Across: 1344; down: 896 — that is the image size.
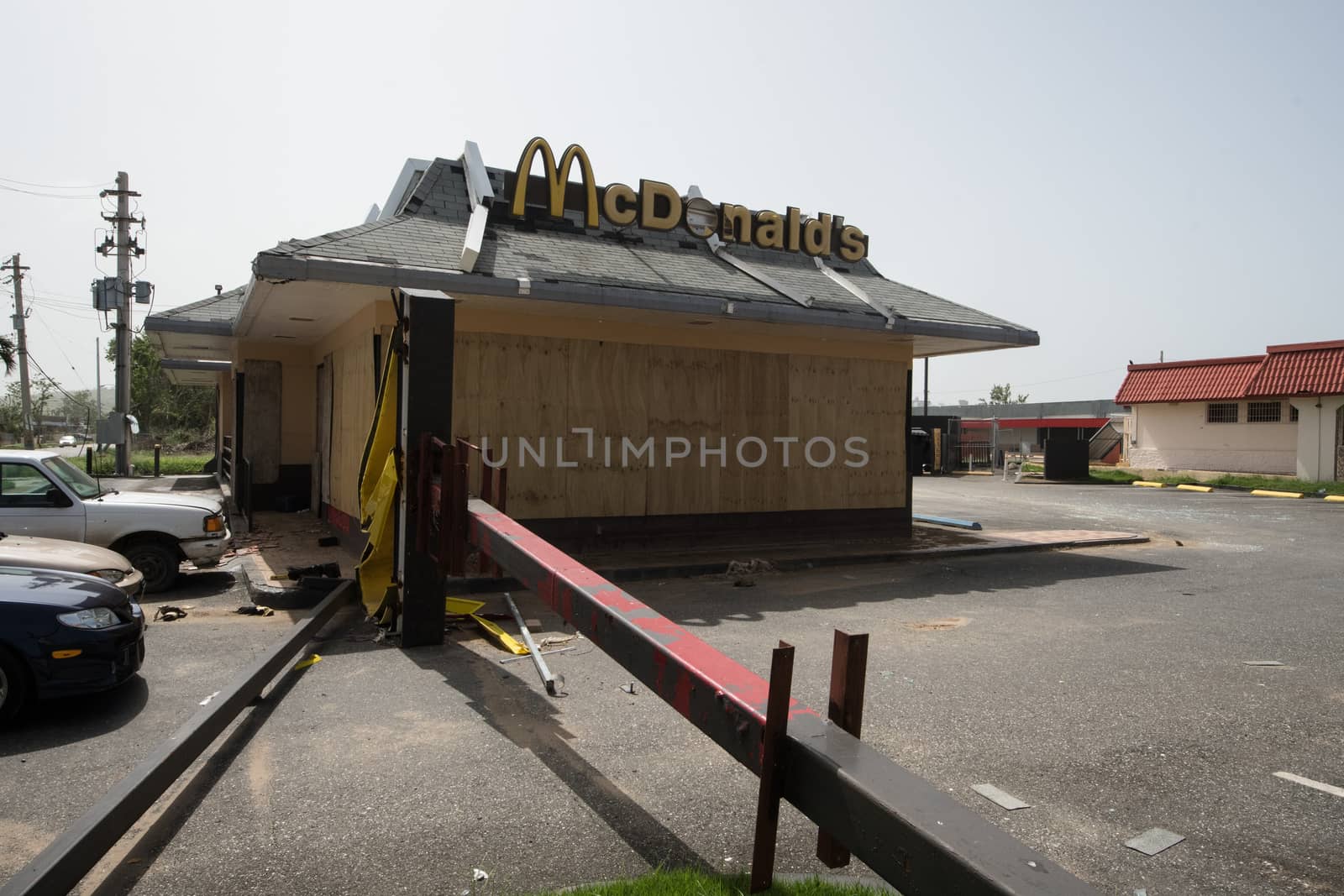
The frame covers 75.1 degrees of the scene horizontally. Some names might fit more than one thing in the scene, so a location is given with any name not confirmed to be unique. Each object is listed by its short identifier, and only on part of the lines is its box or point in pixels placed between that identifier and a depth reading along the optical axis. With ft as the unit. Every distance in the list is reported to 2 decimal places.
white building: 93.40
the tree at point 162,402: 182.91
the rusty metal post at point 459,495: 19.81
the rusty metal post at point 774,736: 8.56
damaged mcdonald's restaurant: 33.53
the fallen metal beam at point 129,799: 9.59
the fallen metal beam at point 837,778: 6.82
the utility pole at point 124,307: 89.35
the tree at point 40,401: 193.26
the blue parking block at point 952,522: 50.01
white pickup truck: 28.30
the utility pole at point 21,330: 149.07
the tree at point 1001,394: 382.22
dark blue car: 15.94
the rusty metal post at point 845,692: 8.64
